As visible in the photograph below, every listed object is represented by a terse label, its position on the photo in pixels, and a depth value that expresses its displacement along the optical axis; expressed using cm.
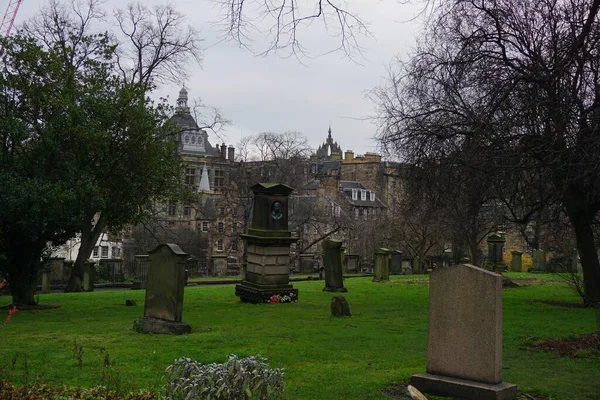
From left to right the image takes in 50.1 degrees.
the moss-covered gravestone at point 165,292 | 1178
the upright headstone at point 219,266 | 3681
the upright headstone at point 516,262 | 3875
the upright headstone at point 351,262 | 3784
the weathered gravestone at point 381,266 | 2689
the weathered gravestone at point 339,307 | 1457
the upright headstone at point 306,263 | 4072
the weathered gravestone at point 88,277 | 2764
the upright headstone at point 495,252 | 3028
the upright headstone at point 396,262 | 3561
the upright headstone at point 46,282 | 2672
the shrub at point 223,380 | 546
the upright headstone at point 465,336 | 700
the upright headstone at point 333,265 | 2145
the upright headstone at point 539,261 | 3725
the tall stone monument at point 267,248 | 1830
